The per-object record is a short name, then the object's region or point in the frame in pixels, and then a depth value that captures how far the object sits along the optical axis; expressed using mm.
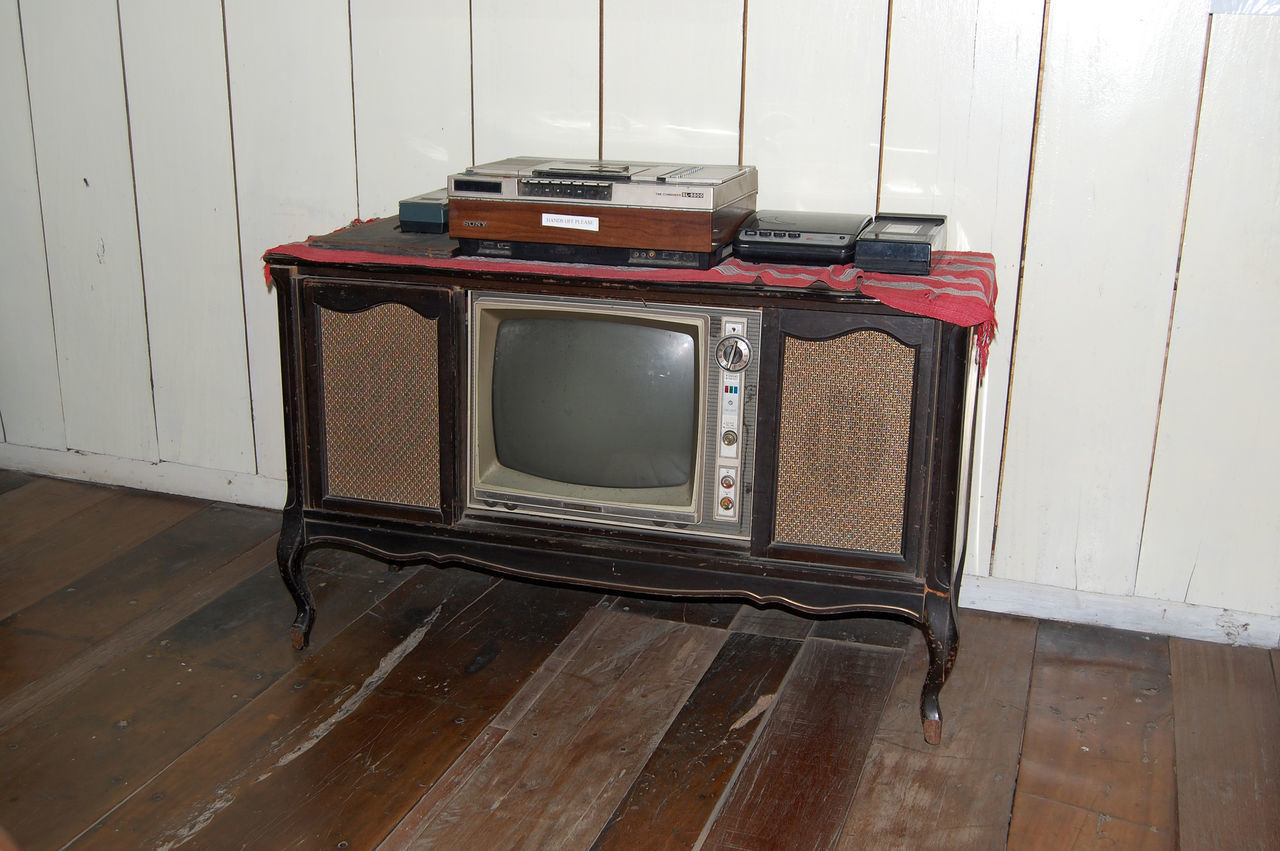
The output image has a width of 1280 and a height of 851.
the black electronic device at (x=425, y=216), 2051
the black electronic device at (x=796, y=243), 1809
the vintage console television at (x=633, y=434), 1759
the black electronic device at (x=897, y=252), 1761
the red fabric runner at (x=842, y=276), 1672
